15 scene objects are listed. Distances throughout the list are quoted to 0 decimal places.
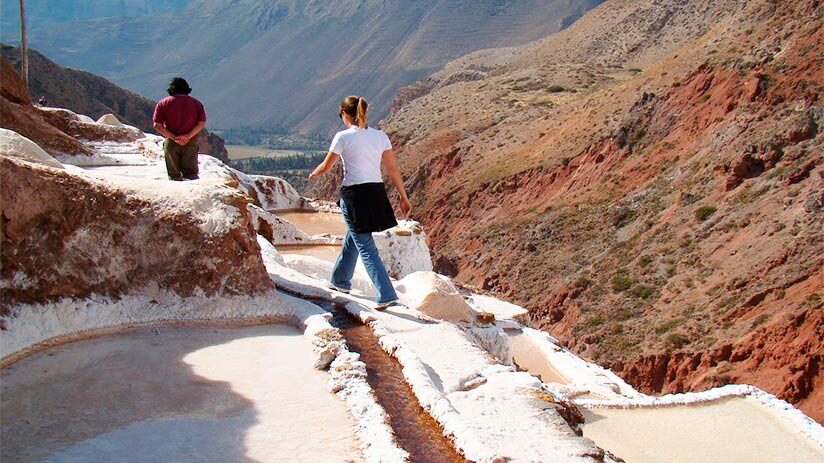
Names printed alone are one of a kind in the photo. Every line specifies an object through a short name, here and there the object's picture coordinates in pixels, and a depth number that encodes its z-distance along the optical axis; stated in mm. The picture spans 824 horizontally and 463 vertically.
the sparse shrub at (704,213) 25500
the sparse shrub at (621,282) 25219
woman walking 6773
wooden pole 18773
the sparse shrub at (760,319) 18730
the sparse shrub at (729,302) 20281
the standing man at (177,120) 7773
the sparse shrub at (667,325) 21148
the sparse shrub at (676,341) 20141
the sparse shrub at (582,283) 27203
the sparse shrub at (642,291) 23984
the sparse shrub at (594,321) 24202
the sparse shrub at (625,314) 23484
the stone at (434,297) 7699
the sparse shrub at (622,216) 29906
